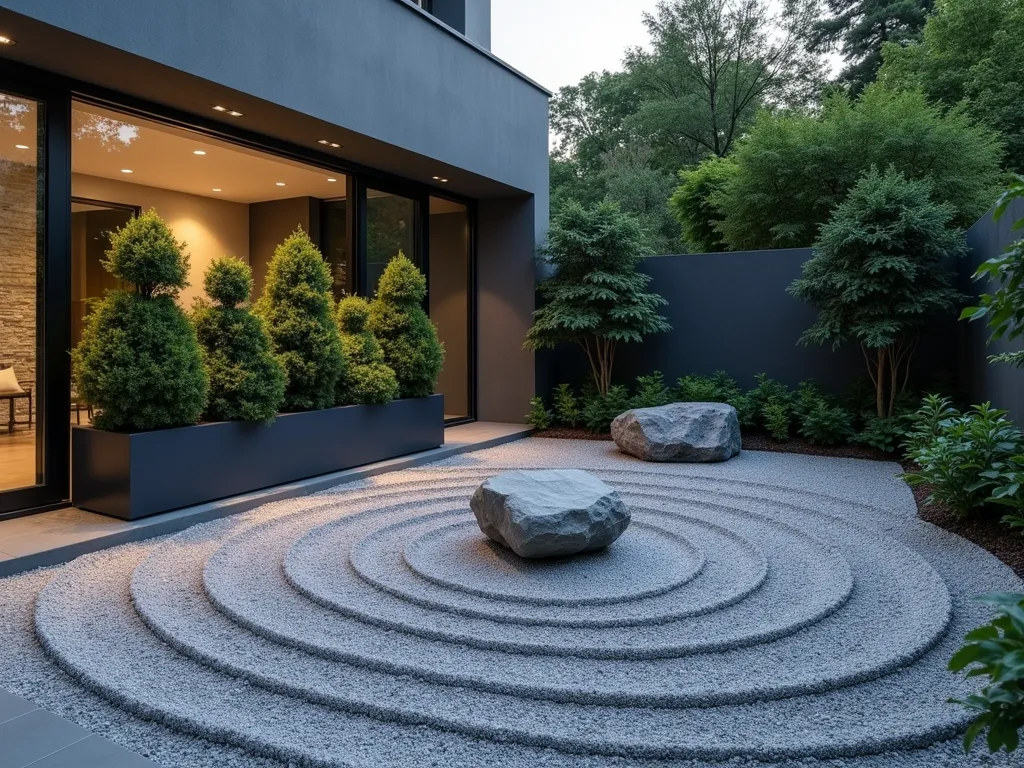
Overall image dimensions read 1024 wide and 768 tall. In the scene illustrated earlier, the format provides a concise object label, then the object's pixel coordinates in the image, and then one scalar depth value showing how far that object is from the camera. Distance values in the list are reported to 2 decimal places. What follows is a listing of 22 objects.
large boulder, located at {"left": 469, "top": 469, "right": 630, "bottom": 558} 4.01
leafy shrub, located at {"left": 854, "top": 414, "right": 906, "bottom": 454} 7.73
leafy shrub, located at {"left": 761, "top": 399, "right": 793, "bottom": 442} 8.51
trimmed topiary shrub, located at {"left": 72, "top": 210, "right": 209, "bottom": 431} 4.96
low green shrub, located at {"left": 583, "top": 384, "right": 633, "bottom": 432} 9.34
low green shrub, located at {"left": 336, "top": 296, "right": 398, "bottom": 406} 6.93
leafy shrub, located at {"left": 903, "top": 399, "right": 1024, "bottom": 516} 4.73
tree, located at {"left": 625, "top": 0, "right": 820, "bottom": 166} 20.73
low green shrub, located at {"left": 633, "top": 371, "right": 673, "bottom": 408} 9.13
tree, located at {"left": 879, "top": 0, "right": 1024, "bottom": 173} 13.36
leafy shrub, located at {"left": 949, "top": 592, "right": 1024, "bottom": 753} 1.11
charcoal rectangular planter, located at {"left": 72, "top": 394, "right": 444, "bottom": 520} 4.96
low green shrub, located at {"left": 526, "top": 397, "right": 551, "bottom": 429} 9.75
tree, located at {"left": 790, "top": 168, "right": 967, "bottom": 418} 7.40
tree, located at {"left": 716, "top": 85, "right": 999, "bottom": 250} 11.09
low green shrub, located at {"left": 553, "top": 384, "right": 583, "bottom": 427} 9.74
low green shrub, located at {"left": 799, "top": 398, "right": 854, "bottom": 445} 8.15
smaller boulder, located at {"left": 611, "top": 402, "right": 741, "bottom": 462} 7.66
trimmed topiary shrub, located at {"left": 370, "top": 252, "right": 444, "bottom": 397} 7.58
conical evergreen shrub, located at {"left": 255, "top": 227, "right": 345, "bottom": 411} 6.40
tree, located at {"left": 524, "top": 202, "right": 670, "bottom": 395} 9.05
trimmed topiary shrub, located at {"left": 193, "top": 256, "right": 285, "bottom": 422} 5.69
